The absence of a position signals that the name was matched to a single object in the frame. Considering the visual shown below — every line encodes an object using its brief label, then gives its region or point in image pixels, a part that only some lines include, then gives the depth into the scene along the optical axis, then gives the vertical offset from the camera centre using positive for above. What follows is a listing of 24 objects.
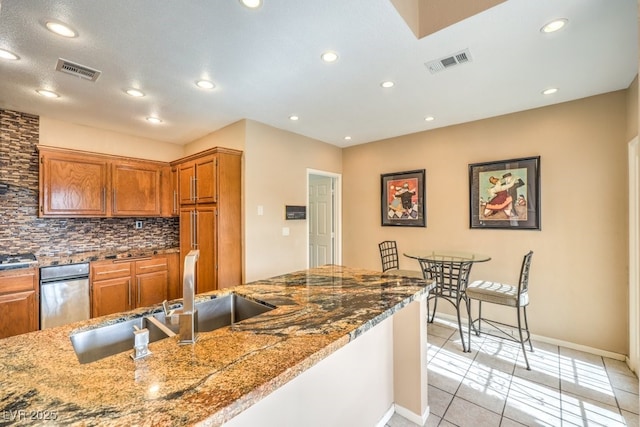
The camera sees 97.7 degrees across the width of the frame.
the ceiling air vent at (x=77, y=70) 2.18 +1.19
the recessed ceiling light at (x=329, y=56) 2.07 +1.19
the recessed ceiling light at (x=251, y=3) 1.57 +1.20
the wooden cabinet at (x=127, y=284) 3.24 -0.86
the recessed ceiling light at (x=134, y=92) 2.67 +1.19
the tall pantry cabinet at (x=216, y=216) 3.24 -0.02
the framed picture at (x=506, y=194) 3.16 +0.22
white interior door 4.97 -0.13
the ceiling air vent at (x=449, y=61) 2.10 +1.19
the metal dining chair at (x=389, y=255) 4.03 -0.62
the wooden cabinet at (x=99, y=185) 3.23 +0.38
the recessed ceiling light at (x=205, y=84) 2.51 +1.19
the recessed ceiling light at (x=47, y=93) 2.69 +1.20
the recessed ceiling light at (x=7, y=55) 2.03 +1.20
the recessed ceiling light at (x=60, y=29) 1.75 +1.20
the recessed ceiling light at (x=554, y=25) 1.75 +1.19
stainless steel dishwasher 2.89 -0.84
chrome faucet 1.03 -0.35
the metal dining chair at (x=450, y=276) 2.91 -0.68
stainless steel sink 1.18 -0.55
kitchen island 0.67 -0.47
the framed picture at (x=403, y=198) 4.02 +0.22
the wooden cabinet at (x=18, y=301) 2.67 -0.84
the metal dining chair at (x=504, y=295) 2.64 -0.82
